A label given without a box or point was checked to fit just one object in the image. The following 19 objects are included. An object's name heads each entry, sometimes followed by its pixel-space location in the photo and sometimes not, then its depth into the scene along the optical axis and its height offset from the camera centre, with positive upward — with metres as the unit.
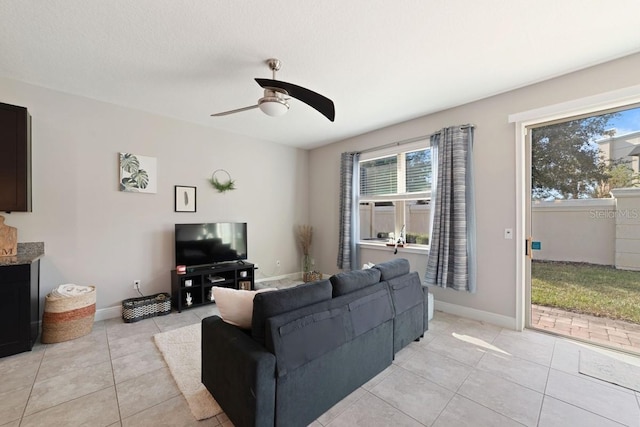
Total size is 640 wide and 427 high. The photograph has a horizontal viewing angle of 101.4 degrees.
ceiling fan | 2.14 +0.99
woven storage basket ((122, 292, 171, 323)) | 3.19 -1.17
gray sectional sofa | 1.45 -0.87
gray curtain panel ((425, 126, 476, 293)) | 3.26 -0.05
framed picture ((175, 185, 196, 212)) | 3.91 +0.24
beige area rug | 1.79 -1.32
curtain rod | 3.33 +1.10
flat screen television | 3.73 -0.43
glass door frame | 2.98 +0.00
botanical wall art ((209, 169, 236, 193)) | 4.29 +0.55
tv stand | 3.60 -0.98
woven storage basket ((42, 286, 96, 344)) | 2.65 -1.07
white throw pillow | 1.75 -0.61
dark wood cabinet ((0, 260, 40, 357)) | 2.36 -0.86
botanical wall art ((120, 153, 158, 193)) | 3.45 +0.56
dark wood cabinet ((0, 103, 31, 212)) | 2.58 +0.57
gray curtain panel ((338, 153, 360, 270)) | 4.68 +0.00
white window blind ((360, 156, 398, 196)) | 4.32 +0.63
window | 3.95 +0.32
